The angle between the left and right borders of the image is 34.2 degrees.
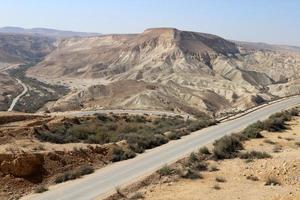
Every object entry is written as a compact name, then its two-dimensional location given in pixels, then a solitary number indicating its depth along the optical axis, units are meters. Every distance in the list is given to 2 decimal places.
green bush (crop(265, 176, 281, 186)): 21.27
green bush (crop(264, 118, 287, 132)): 36.71
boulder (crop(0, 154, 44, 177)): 21.83
